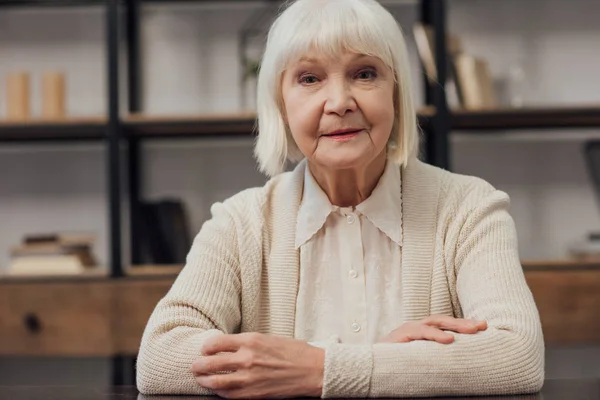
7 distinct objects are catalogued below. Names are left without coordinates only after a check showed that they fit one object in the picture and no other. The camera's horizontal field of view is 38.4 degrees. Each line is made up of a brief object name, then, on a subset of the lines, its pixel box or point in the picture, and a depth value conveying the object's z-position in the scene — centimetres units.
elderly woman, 123
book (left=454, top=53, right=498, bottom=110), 294
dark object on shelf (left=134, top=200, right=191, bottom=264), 306
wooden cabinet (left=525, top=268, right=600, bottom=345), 280
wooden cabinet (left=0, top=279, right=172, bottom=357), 286
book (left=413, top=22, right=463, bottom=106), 293
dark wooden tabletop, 110
